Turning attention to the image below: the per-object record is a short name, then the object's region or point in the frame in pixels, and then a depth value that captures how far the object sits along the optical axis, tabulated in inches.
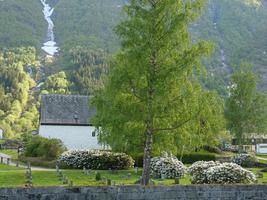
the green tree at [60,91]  7706.7
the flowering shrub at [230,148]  3103.3
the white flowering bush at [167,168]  1550.2
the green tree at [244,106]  2610.7
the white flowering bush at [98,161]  1798.7
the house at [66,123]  2716.5
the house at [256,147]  3371.1
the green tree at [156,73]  1168.8
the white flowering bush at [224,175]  1278.3
